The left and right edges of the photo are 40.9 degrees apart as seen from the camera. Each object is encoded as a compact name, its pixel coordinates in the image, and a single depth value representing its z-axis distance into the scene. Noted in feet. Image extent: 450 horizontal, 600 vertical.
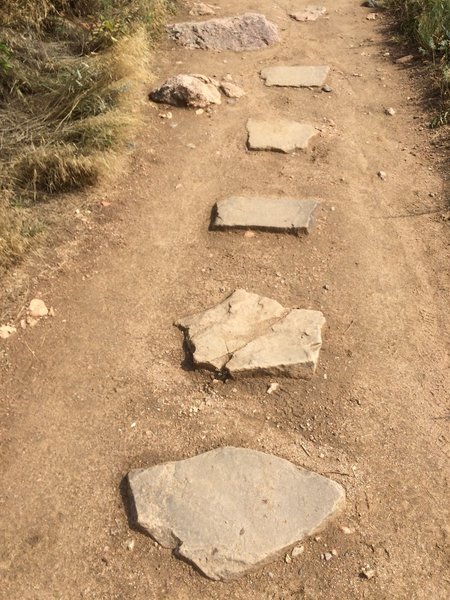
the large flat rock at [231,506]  6.92
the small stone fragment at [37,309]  10.12
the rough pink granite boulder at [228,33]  18.70
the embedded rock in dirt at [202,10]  20.34
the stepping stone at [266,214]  11.62
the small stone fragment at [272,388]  8.71
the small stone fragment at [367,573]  6.79
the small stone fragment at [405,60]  17.80
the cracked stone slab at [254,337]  8.86
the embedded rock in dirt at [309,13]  20.98
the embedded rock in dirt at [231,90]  16.29
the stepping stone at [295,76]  16.87
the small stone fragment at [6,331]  9.78
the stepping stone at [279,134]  14.17
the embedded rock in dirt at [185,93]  15.56
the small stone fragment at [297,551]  7.00
